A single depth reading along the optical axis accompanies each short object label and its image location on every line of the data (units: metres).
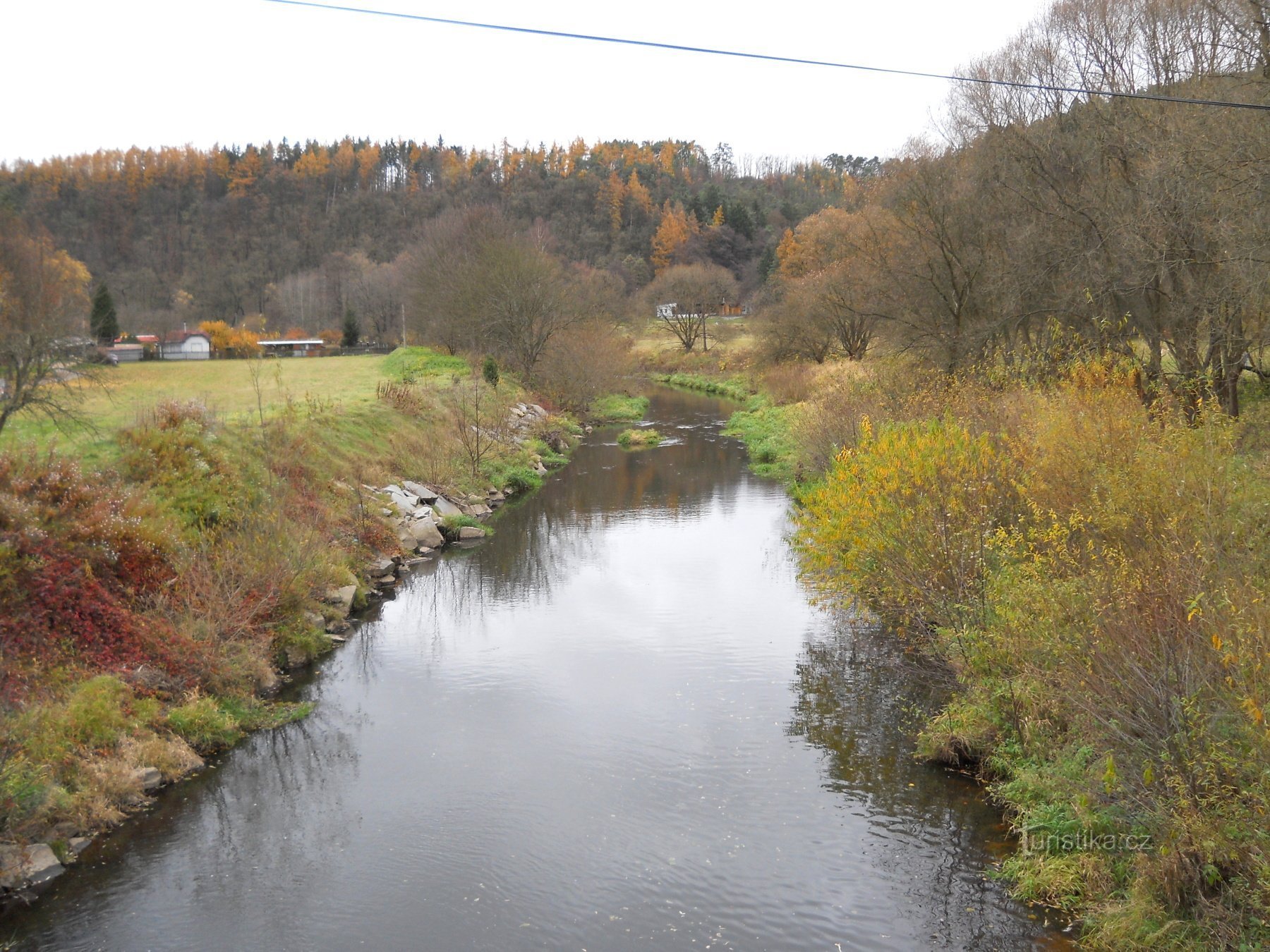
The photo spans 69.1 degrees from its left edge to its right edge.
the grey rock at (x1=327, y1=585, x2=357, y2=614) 16.05
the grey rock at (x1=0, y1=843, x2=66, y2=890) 8.23
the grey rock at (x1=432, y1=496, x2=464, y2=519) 23.00
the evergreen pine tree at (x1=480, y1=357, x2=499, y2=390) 36.56
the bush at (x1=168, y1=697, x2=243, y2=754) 11.06
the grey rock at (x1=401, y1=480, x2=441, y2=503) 23.48
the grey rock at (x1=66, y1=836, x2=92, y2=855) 8.91
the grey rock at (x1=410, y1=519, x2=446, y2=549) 21.11
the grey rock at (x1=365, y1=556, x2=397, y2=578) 18.31
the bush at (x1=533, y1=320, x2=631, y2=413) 41.88
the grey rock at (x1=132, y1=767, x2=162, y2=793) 9.99
